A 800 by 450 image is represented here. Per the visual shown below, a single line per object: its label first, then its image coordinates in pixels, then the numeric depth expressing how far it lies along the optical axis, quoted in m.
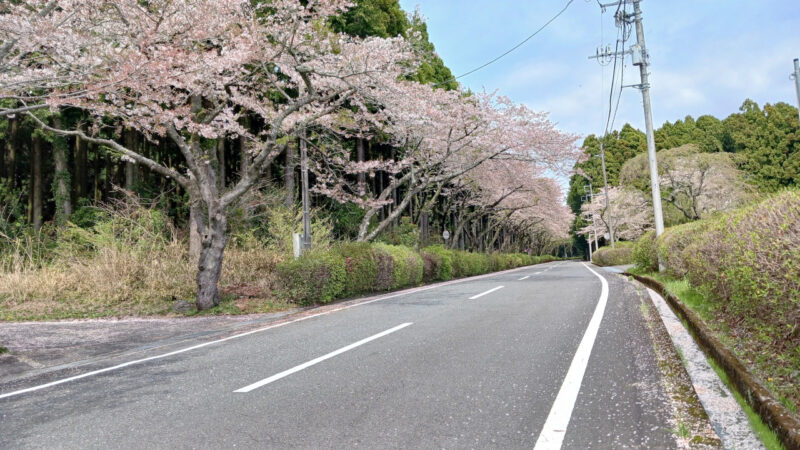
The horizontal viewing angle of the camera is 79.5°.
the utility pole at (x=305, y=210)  14.10
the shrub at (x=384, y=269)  15.21
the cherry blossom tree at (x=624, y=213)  39.09
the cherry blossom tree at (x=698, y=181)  29.70
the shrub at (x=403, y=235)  24.80
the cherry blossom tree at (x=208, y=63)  8.09
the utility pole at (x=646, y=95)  15.74
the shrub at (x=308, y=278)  12.00
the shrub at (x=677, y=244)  10.08
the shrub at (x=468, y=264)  24.48
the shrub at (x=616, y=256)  36.28
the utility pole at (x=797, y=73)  20.64
